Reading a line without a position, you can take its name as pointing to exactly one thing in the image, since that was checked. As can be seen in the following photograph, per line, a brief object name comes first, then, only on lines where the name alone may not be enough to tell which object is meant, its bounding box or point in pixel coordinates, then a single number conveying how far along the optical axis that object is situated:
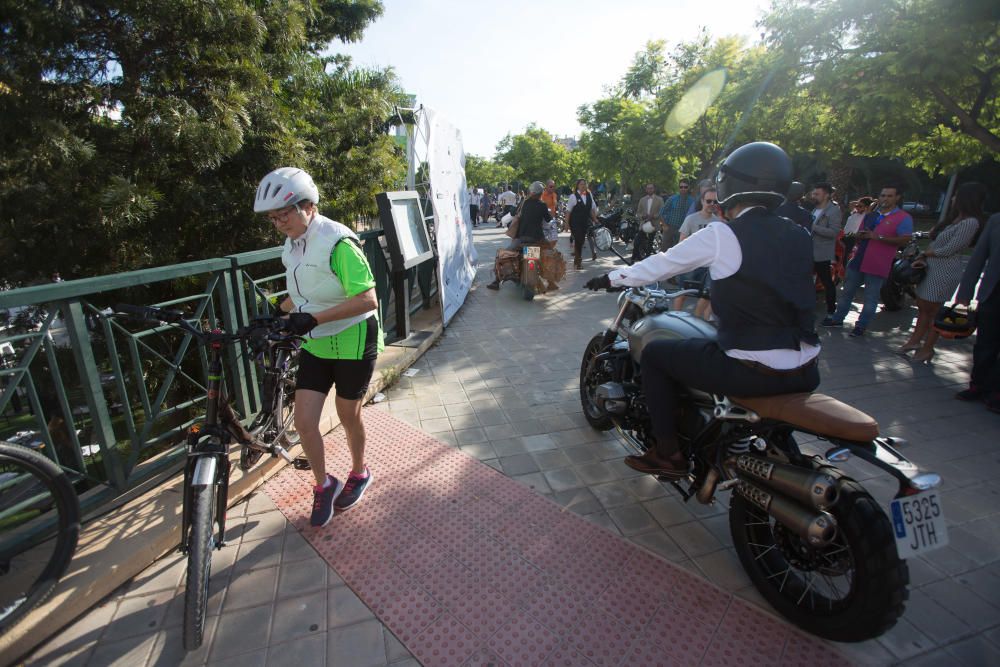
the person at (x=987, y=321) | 4.42
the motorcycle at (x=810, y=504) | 1.82
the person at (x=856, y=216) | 7.54
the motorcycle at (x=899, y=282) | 7.34
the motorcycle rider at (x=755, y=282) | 2.19
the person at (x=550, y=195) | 13.69
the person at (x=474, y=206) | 22.83
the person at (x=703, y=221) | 5.52
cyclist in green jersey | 2.43
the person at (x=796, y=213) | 4.76
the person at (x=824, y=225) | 6.78
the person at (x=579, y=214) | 10.81
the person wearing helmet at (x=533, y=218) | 8.50
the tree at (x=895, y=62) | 6.08
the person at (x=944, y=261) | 5.05
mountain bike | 2.04
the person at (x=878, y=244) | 6.06
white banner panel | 6.34
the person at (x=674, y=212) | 8.94
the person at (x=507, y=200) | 20.91
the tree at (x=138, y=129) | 4.55
